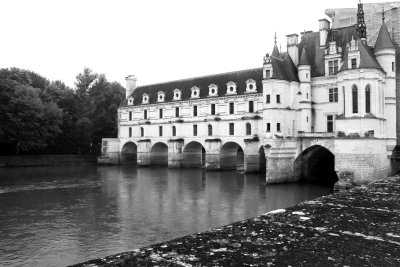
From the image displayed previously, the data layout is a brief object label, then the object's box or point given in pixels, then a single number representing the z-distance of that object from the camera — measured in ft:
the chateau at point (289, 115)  96.12
